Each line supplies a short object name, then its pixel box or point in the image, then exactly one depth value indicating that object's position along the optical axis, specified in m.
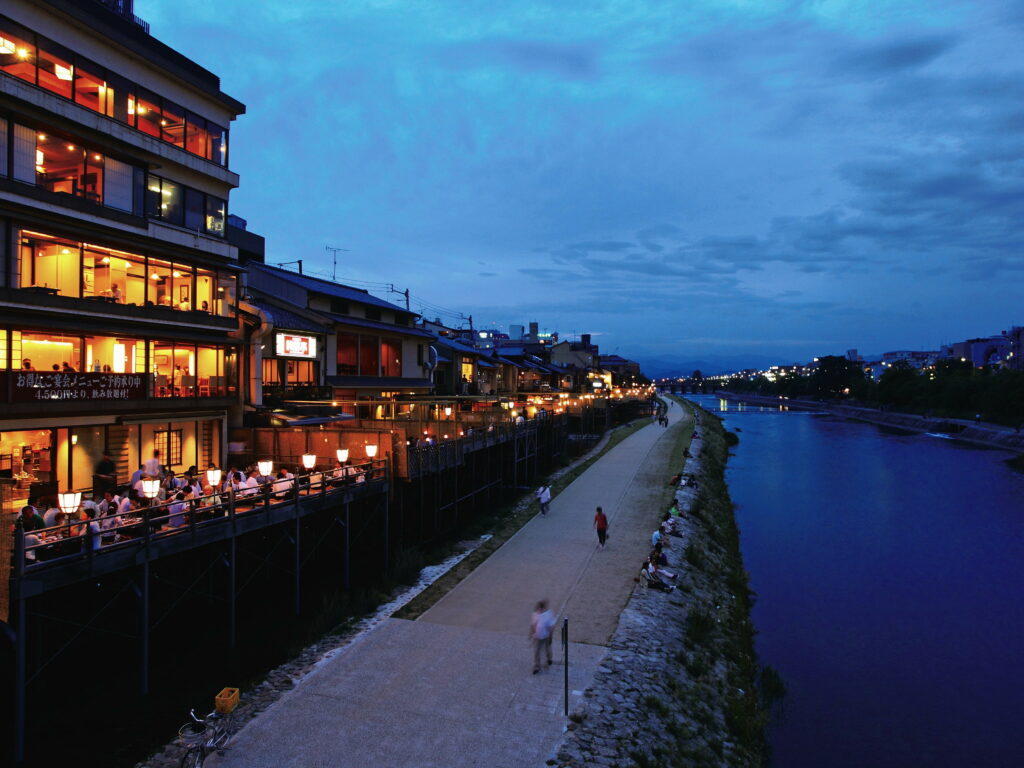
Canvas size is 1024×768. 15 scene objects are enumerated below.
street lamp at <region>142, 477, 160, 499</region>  14.23
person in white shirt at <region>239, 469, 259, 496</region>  16.92
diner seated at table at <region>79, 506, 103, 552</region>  11.64
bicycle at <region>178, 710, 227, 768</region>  9.66
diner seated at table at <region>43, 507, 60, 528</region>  13.41
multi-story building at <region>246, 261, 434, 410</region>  31.98
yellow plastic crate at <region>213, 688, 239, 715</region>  10.76
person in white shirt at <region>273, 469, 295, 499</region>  16.97
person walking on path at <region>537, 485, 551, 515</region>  28.05
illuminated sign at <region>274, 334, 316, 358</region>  30.67
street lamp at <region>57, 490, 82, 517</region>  12.66
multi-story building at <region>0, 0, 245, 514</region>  17.06
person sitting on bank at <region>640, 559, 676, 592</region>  18.98
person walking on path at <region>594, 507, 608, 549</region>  22.50
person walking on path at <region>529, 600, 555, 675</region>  12.89
